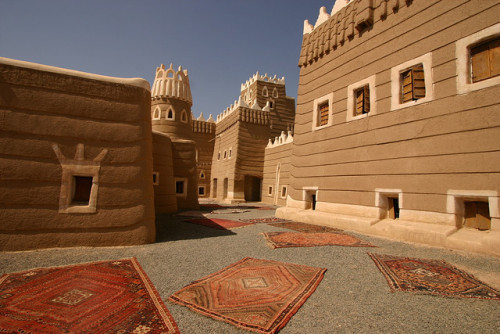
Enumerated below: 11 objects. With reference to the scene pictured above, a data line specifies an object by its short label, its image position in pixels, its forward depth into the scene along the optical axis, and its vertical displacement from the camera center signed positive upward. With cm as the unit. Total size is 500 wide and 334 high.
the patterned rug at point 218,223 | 936 -137
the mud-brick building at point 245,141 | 2253 +412
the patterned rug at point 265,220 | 1067 -128
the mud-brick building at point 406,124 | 593 +201
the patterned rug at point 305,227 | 846 -123
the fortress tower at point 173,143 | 1294 +224
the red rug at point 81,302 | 283 -153
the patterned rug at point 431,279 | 370 -128
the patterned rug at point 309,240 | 655 -128
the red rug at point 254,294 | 301 -143
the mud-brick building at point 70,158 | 554 +49
